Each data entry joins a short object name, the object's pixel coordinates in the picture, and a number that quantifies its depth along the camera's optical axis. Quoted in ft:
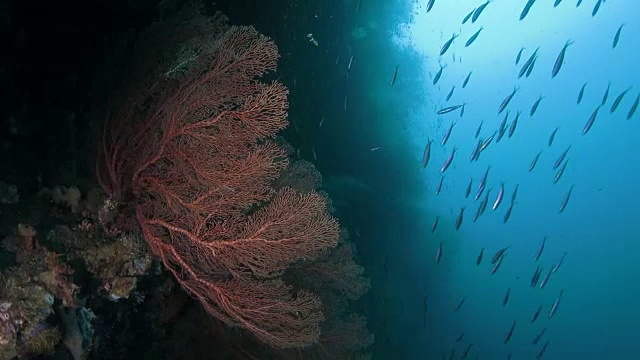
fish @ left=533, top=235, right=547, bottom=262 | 38.35
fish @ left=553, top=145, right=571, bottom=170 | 35.80
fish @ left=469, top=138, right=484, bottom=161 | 33.77
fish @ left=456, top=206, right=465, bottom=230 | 32.21
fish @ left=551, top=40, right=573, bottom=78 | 30.55
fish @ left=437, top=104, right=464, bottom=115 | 30.81
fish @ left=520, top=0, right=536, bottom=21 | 31.35
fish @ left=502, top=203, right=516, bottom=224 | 35.29
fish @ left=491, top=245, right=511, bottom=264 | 32.94
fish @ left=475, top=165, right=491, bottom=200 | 35.58
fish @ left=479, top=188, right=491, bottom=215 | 33.21
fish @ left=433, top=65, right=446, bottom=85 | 36.90
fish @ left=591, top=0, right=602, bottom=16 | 37.81
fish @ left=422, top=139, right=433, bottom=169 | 30.84
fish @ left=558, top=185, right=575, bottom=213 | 39.24
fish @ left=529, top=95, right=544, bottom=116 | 38.73
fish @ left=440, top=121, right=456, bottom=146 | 34.53
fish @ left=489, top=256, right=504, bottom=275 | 34.27
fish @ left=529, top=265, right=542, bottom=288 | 34.55
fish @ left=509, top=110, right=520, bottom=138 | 34.54
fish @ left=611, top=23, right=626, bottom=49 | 38.12
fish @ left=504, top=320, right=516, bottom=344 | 35.78
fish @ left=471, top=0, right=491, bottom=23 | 33.19
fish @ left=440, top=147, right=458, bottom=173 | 33.29
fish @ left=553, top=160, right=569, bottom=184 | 39.14
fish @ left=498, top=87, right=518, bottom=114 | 33.63
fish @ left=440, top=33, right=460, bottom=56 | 33.37
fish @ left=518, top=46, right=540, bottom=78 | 31.84
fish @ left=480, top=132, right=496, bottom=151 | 32.33
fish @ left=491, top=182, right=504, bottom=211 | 31.63
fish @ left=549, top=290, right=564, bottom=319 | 36.94
